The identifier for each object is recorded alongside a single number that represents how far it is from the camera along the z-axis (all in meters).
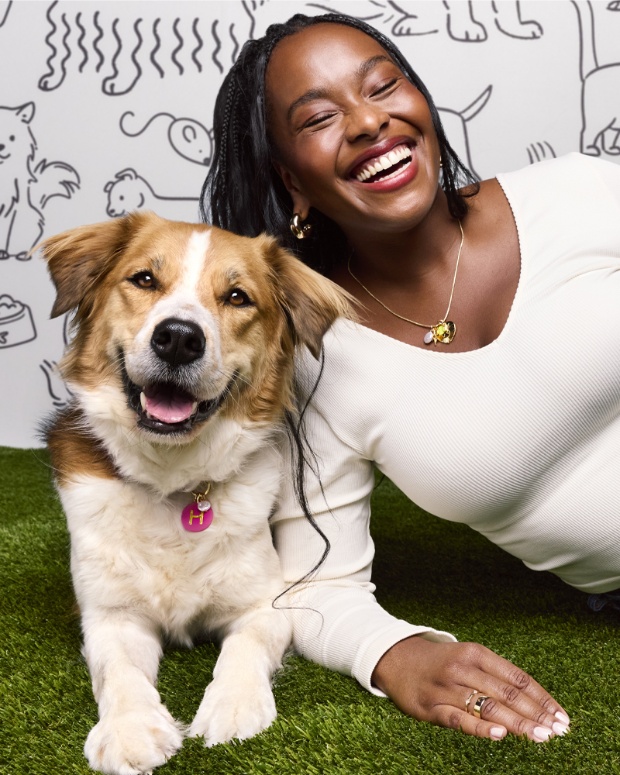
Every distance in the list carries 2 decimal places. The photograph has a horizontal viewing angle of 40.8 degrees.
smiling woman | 1.67
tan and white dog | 1.63
